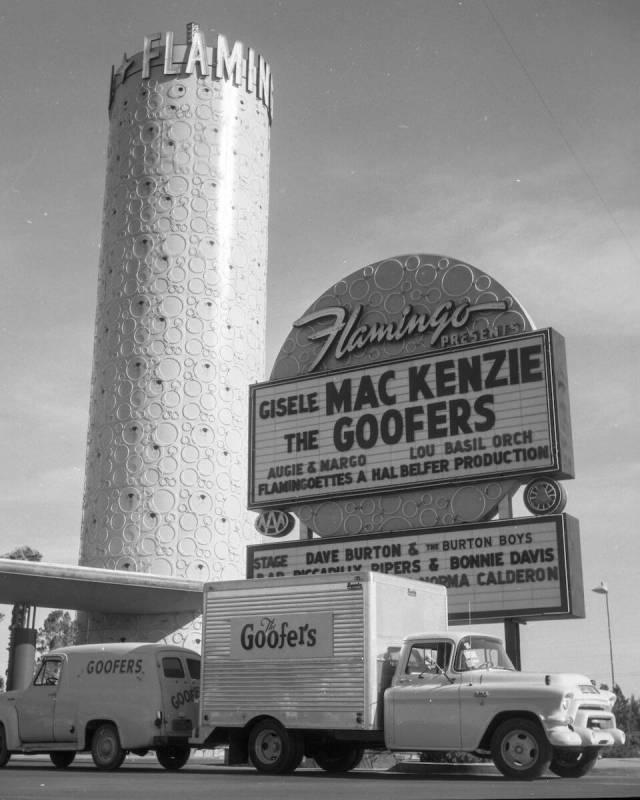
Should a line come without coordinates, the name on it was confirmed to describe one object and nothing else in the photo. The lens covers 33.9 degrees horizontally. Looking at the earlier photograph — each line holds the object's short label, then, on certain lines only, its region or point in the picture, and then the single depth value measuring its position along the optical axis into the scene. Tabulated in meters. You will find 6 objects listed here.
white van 18.98
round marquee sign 24.23
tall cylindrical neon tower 45.59
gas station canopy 34.16
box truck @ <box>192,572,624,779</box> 15.35
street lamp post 36.41
